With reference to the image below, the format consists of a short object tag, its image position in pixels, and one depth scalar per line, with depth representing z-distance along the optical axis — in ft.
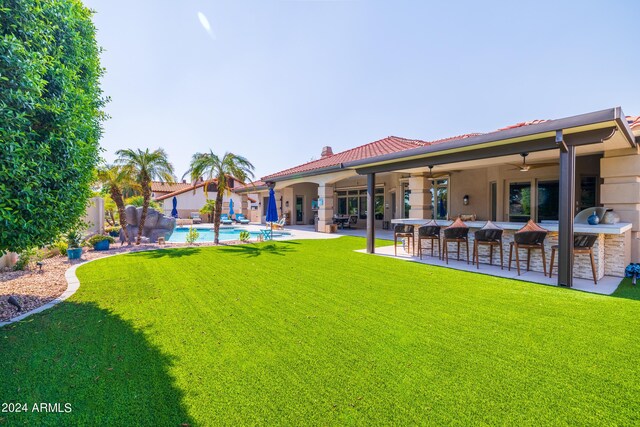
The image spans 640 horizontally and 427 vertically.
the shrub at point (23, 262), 25.85
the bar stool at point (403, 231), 35.07
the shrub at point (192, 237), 47.88
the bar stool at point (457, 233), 29.43
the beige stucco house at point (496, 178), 20.75
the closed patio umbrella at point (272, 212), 51.69
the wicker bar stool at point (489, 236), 27.35
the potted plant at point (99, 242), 39.78
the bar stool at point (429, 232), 31.79
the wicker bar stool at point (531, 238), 24.07
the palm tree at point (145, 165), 43.65
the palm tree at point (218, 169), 46.93
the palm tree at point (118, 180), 43.45
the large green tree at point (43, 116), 11.22
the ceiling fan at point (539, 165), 38.50
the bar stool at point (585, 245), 22.18
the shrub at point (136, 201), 69.31
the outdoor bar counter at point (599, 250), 22.70
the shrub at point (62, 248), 35.70
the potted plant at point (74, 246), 33.22
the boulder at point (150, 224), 52.26
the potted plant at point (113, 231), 53.16
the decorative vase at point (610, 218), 24.18
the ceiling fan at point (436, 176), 46.60
